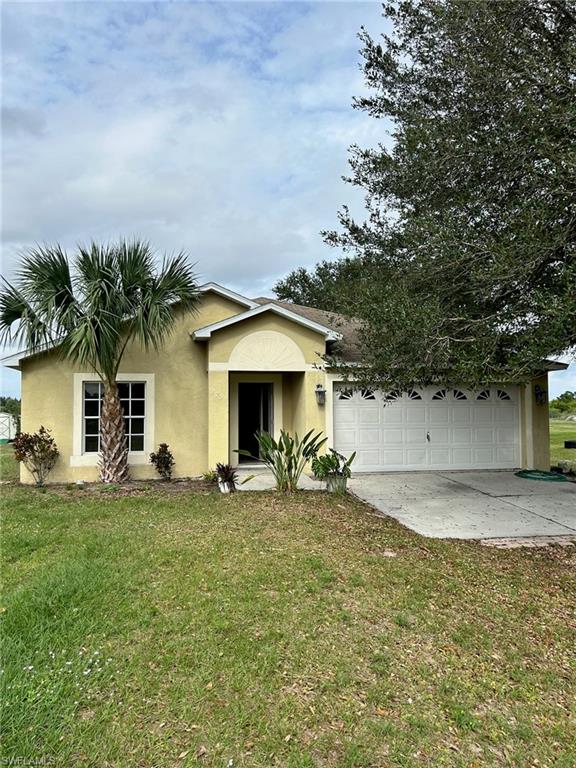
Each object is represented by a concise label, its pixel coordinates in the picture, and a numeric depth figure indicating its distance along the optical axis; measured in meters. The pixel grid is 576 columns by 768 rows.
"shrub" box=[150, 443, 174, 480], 11.54
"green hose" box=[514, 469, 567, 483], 11.58
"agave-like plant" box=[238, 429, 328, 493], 9.61
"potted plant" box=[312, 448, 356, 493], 9.79
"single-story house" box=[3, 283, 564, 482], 11.43
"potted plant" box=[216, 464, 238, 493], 9.91
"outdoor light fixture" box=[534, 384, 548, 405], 13.33
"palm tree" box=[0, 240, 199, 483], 9.78
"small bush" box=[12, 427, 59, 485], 10.68
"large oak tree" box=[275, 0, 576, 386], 6.12
